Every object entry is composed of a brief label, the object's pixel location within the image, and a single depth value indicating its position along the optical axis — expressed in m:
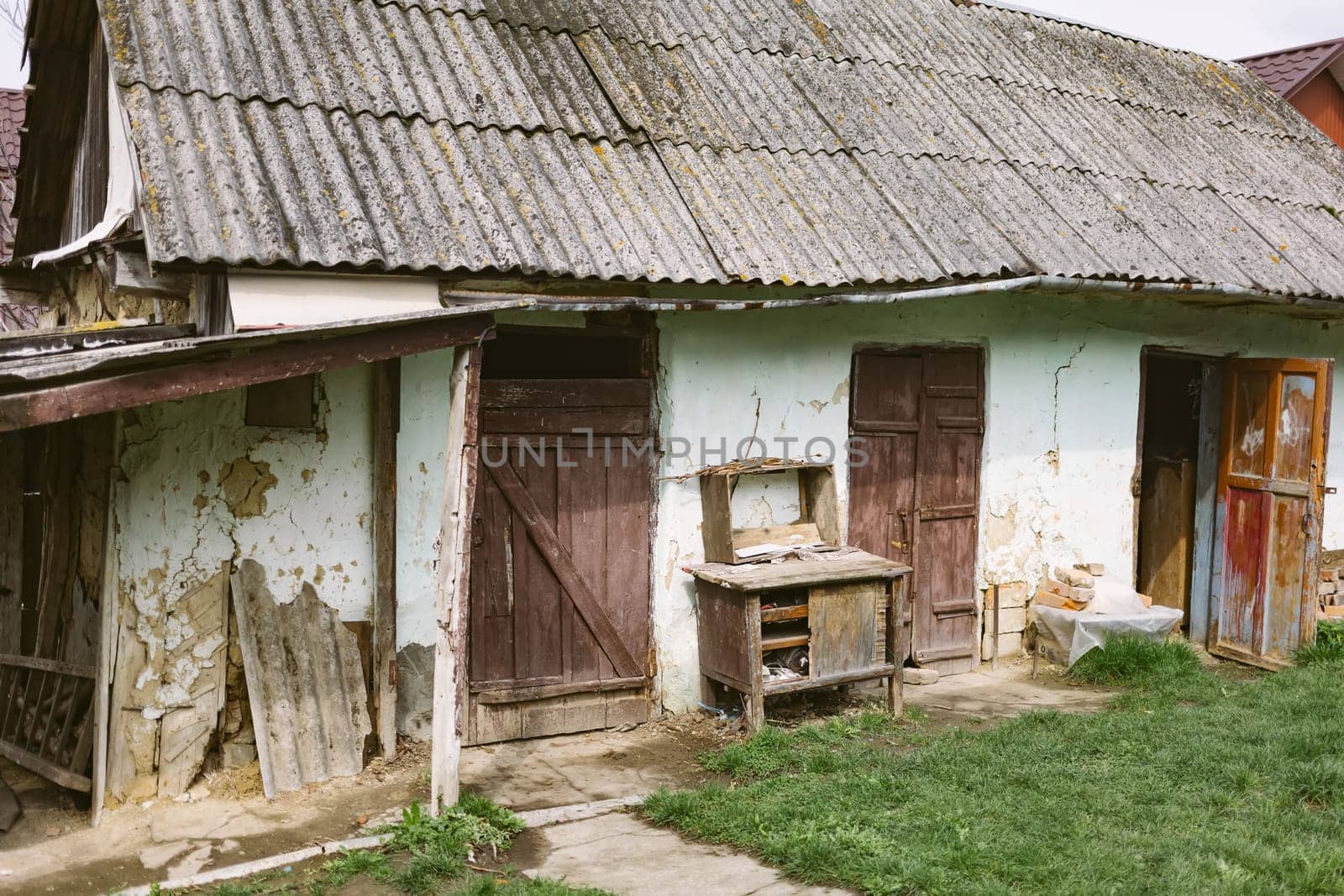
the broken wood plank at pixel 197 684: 5.34
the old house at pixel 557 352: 5.23
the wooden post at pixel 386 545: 5.75
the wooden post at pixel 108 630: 5.17
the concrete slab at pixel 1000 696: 7.03
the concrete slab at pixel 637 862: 4.47
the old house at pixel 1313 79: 12.49
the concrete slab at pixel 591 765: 5.61
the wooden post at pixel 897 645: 6.71
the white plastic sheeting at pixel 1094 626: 7.82
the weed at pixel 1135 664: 7.57
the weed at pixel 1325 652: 7.95
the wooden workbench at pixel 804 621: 6.26
